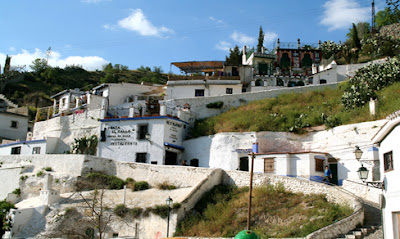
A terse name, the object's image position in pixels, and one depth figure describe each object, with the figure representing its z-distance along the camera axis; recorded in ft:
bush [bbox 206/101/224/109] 123.03
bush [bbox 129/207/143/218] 76.89
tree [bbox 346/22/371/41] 209.47
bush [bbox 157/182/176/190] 87.76
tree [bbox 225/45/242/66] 187.77
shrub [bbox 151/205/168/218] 74.54
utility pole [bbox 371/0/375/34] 213.91
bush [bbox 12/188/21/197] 101.07
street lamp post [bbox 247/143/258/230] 96.97
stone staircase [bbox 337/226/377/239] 54.60
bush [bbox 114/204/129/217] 77.82
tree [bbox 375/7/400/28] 209.15
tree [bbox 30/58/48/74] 263.39
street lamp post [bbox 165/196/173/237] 65.18
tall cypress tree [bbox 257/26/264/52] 193.16
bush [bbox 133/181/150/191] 89.94
